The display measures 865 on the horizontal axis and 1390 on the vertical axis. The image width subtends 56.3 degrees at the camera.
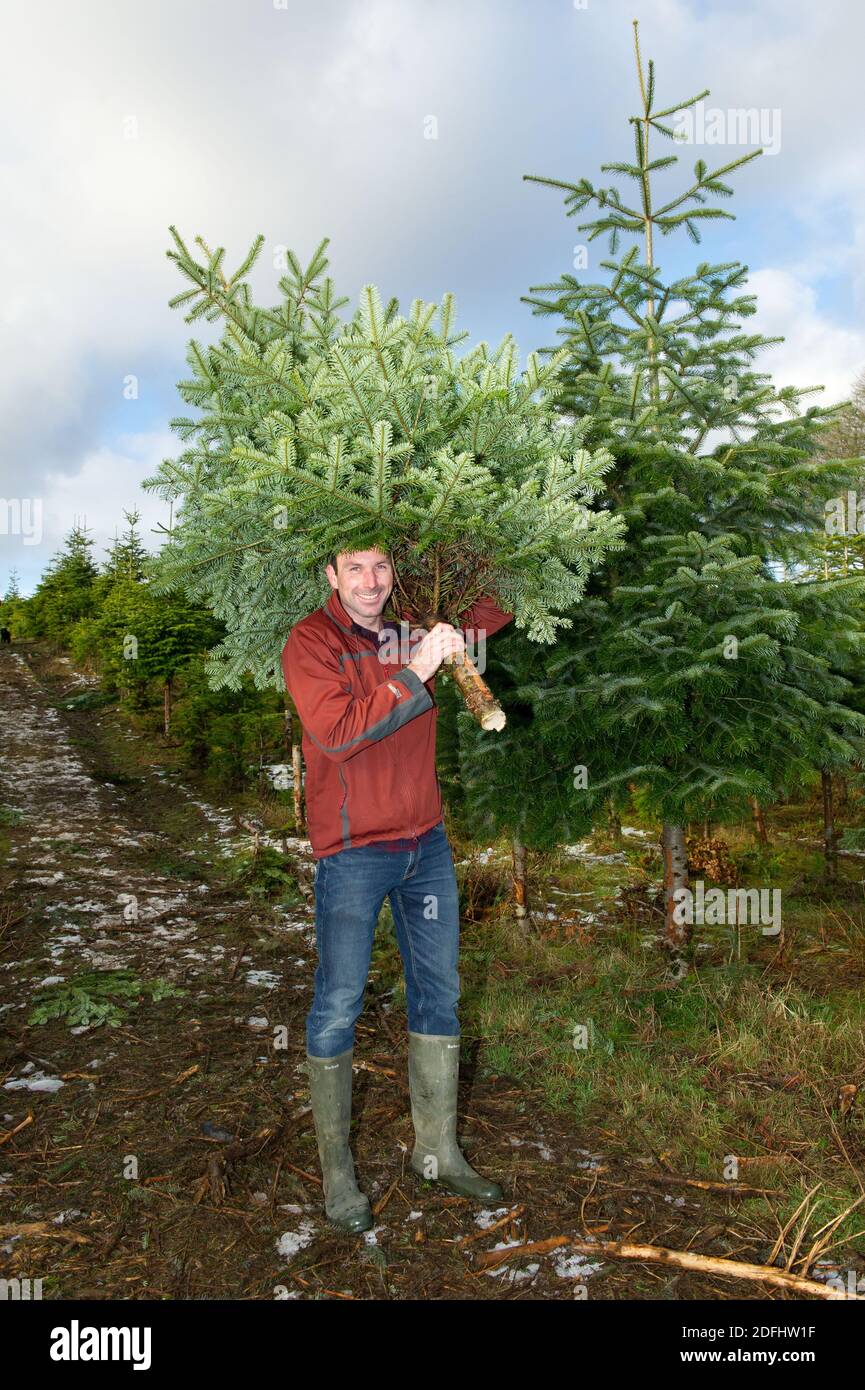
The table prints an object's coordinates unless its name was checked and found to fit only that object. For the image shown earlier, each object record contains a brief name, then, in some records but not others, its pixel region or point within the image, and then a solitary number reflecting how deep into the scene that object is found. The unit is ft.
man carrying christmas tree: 11.16
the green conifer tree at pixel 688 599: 16.63
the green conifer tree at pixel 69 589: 104.94
